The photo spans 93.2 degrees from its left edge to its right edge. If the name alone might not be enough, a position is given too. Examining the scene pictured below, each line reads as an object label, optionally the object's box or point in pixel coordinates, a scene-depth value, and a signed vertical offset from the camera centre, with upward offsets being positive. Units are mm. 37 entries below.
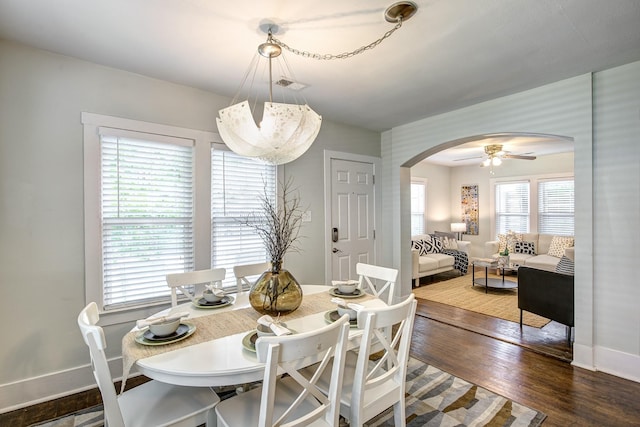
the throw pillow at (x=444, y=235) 7120 -555
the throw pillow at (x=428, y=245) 6246 -711
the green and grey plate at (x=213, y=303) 2094 -643
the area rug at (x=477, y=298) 3930 -1364
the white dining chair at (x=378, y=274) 2433 -531
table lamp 7418 -383
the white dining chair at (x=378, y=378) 1414 -872
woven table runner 1438 -663
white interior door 4051 -62
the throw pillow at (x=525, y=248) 6328 -774
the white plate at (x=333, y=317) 1746 -630
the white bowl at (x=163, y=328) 1556 -602
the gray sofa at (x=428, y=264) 5566 -1014
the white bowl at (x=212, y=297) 2145 -605
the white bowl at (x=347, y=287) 2334 -590
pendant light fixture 1782 +522
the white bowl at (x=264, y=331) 1501 -604
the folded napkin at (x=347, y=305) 1777 -561
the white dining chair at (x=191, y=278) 2301 -526
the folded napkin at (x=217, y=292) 2170 -581
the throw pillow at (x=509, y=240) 6522 -632
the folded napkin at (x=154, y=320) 1591 -573
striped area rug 1982 -1382
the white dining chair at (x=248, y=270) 2610 -514
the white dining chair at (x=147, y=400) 1246 -943
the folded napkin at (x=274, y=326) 1431 -563
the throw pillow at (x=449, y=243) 6848 -721
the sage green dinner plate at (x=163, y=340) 1504 -645
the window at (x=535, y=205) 6285 +131
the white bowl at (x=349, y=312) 1786 -596
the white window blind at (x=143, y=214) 2490 -13
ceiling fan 4992 +972
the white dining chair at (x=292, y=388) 1103 -734
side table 5086 -1249
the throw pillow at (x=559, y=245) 5735 -648
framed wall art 7648 +88
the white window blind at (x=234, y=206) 3068 +65
